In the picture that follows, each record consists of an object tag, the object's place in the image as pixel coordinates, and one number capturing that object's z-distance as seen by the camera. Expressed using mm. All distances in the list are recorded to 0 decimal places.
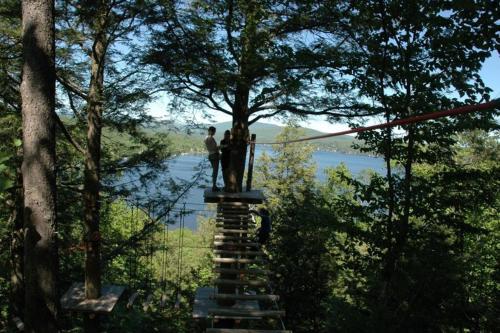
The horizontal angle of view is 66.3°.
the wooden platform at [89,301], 6957
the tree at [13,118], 7113
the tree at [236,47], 6269
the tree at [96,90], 6516
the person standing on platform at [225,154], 8590
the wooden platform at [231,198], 8344
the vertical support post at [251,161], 8933
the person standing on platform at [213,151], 8109
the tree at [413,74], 3785
